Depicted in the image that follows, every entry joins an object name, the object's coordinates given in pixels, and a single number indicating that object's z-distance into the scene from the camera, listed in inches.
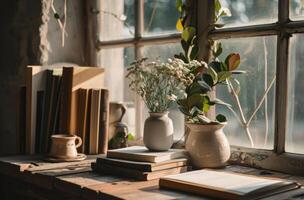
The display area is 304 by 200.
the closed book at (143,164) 60.2
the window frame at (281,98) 62.9
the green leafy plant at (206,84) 65.1
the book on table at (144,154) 61.6
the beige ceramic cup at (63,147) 71.9
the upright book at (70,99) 77.0
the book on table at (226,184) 48.9
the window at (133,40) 80.7
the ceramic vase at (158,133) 65.7
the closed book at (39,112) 78.9
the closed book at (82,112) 77.4
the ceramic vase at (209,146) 63.4
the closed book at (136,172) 59.5
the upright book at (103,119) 78.0
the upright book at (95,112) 77.3
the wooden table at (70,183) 52.6
